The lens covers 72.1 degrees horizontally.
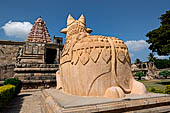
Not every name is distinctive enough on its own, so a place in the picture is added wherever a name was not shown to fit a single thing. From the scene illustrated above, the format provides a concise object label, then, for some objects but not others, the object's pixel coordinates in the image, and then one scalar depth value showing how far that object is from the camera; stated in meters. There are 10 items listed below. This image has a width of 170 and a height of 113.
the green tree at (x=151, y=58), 46.22
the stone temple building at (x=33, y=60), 11.10
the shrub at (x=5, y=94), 4.65
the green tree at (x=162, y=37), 14.69
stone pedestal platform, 2.36
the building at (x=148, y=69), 32.91
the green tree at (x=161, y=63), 59.19
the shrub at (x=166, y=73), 29.07
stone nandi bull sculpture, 3.45
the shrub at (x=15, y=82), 8.18
